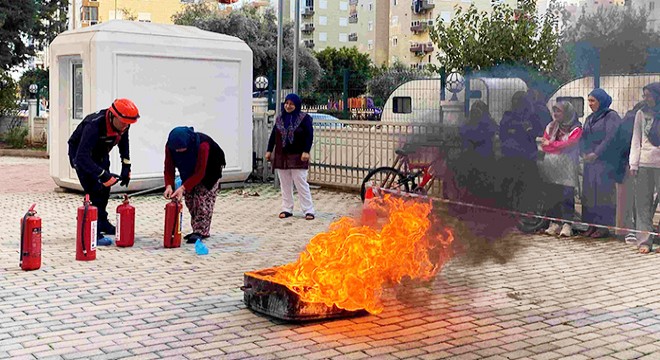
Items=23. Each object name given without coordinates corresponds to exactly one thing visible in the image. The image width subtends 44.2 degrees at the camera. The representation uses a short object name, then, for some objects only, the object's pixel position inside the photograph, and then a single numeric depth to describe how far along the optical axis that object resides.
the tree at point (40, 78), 46.16
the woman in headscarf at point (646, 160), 6.06
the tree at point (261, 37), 49.84
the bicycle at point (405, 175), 7.33
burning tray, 6.22
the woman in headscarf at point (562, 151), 6.34
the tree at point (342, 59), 66.69
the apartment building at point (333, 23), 91.81
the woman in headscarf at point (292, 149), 12.02
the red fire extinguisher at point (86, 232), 8.53
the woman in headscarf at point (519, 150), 6.12
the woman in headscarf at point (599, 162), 6.35
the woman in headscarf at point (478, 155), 6.04
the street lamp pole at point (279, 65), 15.65
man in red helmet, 9.42
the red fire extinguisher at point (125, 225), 9.40
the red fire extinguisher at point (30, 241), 7.96
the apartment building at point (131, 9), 79.19
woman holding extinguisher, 9.24
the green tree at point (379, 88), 17.15
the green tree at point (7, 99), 28.69
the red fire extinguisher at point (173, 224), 9.34
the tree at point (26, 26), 29.83
